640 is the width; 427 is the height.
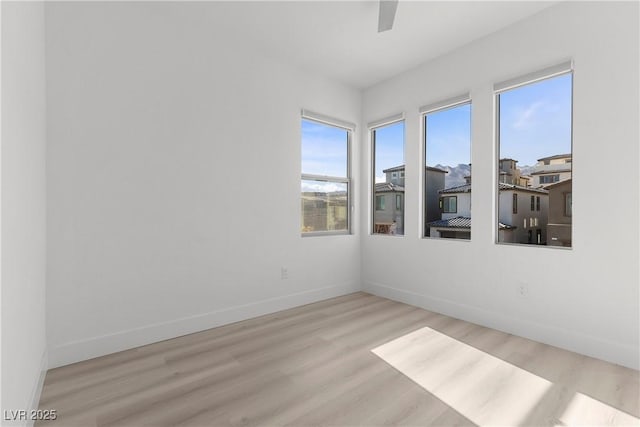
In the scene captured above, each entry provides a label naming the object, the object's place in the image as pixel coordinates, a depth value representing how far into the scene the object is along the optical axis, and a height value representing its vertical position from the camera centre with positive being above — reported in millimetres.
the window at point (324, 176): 3900 +472
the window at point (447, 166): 3340 +536
